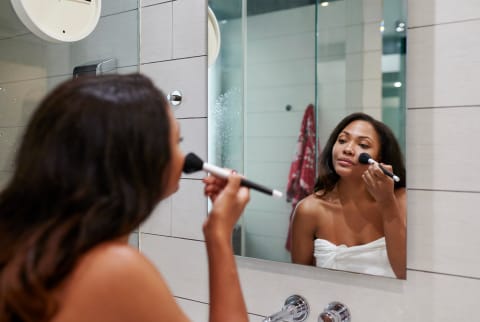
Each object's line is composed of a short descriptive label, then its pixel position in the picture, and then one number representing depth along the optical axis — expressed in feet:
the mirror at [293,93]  3.51
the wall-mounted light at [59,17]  4.19
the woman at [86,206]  1.90
